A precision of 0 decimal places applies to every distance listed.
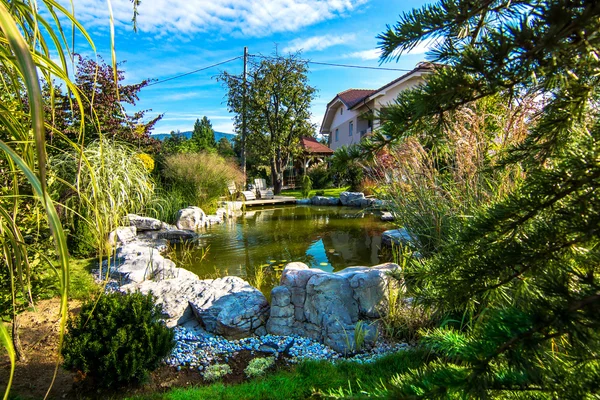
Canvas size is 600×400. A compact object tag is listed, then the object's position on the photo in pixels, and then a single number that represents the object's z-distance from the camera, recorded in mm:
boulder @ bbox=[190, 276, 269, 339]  3211
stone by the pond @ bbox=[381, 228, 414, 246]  6350
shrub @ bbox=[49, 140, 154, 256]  5664
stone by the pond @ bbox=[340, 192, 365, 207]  14459
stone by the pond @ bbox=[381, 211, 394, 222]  9938
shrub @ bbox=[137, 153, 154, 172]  9502
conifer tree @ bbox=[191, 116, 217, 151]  26800
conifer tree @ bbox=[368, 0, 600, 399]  446
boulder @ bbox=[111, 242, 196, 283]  4429
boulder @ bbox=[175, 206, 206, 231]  8906
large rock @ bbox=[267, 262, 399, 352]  3168
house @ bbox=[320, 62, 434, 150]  18861
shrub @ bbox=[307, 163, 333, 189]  21500
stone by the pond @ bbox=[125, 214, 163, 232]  7273
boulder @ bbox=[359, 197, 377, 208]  13459
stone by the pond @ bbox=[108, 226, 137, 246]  6158
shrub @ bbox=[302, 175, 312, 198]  17469
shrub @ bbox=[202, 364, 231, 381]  2490
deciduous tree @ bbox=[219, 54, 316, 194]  19453
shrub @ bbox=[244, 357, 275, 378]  2546
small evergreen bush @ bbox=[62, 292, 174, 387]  2186
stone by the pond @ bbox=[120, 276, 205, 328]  3467
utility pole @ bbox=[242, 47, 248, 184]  19095
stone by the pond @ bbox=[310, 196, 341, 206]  15316
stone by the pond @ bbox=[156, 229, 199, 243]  7434
